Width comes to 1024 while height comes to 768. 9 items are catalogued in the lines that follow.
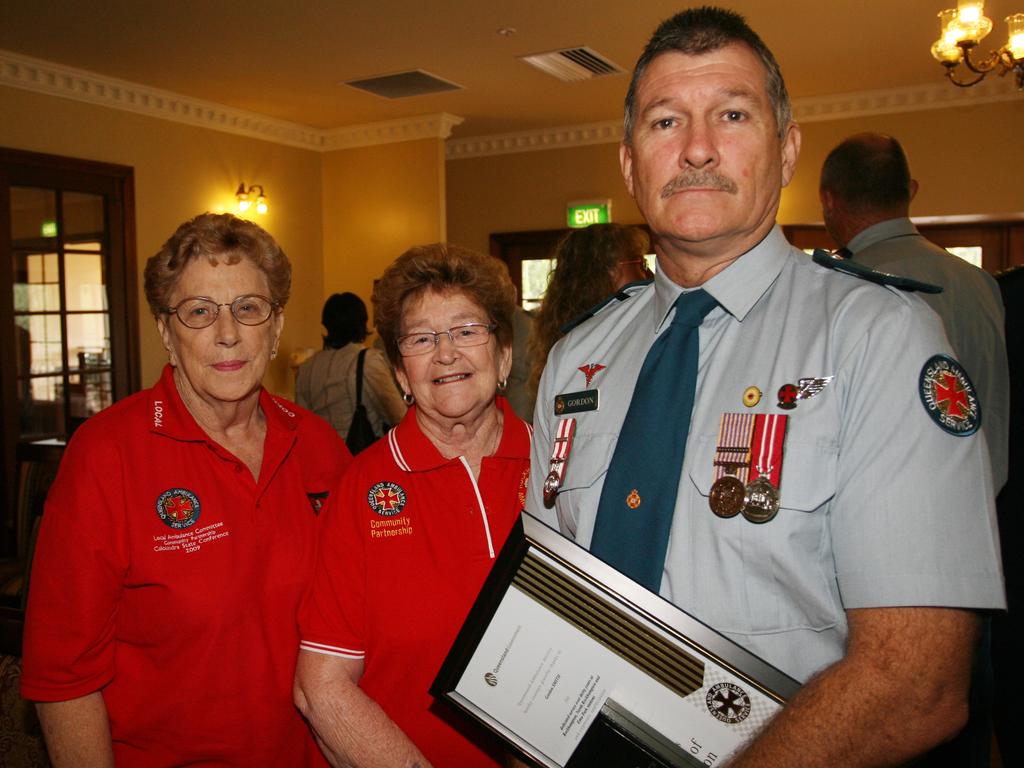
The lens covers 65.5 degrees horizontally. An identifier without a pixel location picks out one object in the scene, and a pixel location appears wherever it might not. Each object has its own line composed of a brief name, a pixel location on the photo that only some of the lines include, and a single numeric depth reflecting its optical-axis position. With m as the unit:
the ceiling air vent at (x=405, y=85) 6.52
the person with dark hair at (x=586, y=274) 2.77
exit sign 8.27
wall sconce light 7.67
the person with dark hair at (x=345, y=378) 4.01
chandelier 3.93
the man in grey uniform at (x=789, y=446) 0.94
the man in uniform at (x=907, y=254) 2.38
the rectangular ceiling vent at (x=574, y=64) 5.98
